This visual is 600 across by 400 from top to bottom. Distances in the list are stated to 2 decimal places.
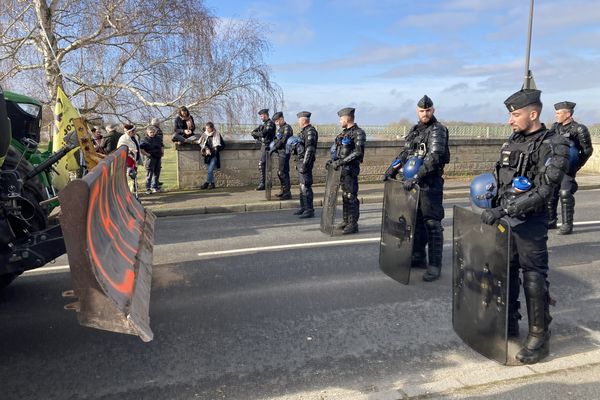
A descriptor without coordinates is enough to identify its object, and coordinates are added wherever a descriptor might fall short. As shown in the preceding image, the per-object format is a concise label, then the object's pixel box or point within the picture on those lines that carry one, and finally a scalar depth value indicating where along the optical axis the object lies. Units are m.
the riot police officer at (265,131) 11.12
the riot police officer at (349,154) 6.96
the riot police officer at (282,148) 10.08
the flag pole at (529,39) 13.81
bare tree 10.76
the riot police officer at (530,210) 3.22
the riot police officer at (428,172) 4.93
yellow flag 5.57
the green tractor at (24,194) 3.33
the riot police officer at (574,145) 6.74
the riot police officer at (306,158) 8.52
